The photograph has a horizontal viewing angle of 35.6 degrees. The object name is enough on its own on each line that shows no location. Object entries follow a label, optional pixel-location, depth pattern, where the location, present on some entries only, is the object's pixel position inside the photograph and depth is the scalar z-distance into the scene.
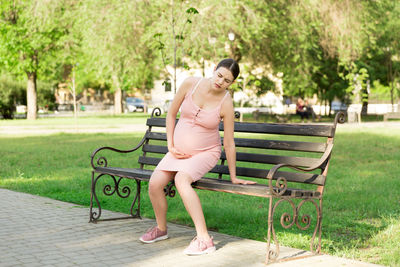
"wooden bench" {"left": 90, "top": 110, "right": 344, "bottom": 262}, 4.86
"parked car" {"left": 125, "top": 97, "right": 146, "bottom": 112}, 64.44
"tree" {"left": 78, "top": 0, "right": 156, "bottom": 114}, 25.34
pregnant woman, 5.20
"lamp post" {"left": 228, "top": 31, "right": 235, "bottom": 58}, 24.27
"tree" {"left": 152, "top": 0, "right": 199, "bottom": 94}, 19.80
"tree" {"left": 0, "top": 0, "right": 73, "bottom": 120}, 31.95
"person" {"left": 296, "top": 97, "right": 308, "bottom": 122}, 38.08
